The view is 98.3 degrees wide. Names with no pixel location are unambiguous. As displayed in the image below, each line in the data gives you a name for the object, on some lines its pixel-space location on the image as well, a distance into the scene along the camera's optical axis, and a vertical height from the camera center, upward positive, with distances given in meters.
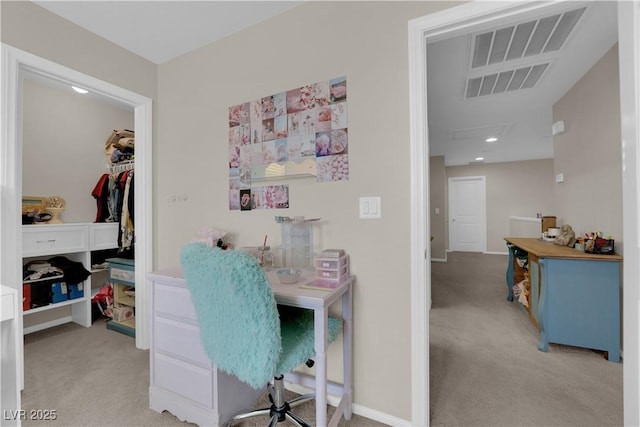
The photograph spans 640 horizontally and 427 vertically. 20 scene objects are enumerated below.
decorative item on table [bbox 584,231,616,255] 2.10 -0.27
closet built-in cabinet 2.34 -0.27
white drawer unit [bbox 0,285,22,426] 0.93 -0.47
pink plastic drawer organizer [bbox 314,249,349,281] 1.42 -0.27
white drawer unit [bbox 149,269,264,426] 1.39 -0.81
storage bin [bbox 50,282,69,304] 2.49 -0.68
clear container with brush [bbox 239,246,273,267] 1.73 -0.25
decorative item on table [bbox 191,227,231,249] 1.89 -0.15
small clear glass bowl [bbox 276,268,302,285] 1.40 -0.32
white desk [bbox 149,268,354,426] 1.19 -0.55
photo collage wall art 1.63 +0.50
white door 7.19 -0.07
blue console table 2.04 -0.69
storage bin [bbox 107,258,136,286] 2.52 -0.51
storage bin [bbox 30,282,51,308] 2.46 -0.67
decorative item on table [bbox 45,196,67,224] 2.63 +0.10
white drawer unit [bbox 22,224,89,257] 2.30 -0.19
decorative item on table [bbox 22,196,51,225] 2.48 +0.06
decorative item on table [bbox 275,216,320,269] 1.70 -0.18
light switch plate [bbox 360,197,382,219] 1.52 +0.03
